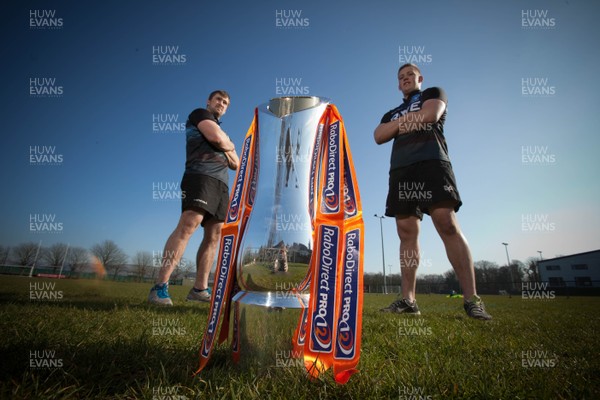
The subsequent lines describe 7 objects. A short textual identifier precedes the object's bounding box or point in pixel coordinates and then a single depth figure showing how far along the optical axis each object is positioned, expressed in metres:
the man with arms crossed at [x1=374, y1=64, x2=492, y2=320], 3.19
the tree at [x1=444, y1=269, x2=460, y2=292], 53.83
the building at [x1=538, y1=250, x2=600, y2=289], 47.97
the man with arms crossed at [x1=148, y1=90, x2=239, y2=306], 3.66
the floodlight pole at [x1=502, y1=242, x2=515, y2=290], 62.34
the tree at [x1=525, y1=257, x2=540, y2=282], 58.66
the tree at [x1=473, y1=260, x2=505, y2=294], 52.12
